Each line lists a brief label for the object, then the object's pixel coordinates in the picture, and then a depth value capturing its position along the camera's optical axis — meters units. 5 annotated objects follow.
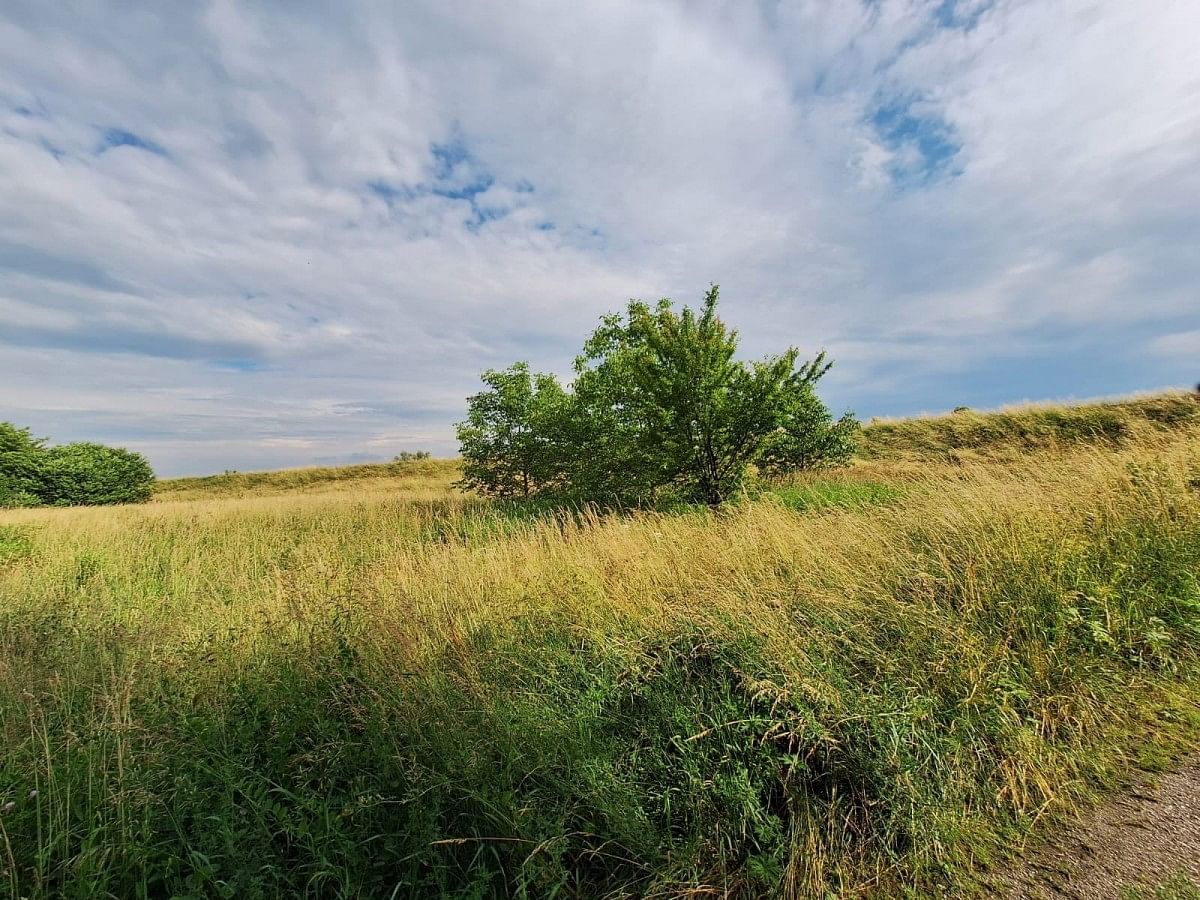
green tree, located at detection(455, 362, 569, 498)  14.77
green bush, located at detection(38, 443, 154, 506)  26.97
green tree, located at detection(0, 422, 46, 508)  24.28
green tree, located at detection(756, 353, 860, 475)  10.45
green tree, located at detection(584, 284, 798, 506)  9.84
